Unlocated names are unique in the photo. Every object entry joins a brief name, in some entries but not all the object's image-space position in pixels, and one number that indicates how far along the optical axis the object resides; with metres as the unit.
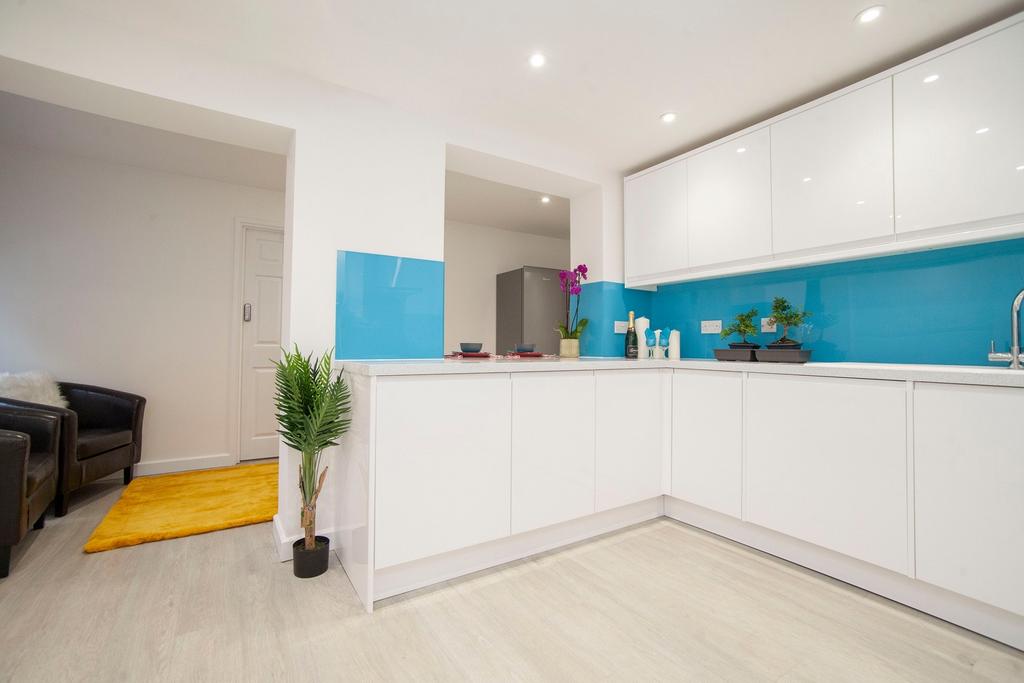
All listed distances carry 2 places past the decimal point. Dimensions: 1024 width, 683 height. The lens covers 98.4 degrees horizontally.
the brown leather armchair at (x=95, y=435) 2.67
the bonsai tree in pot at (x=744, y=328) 2.52
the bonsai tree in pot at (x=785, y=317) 2.38
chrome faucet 1.77
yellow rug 2.43
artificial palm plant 1.93
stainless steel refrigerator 4.95
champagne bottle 3.26
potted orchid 3.09
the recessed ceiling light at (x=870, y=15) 1.79
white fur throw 2.86
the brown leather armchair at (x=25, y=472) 1.94
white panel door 4.11
